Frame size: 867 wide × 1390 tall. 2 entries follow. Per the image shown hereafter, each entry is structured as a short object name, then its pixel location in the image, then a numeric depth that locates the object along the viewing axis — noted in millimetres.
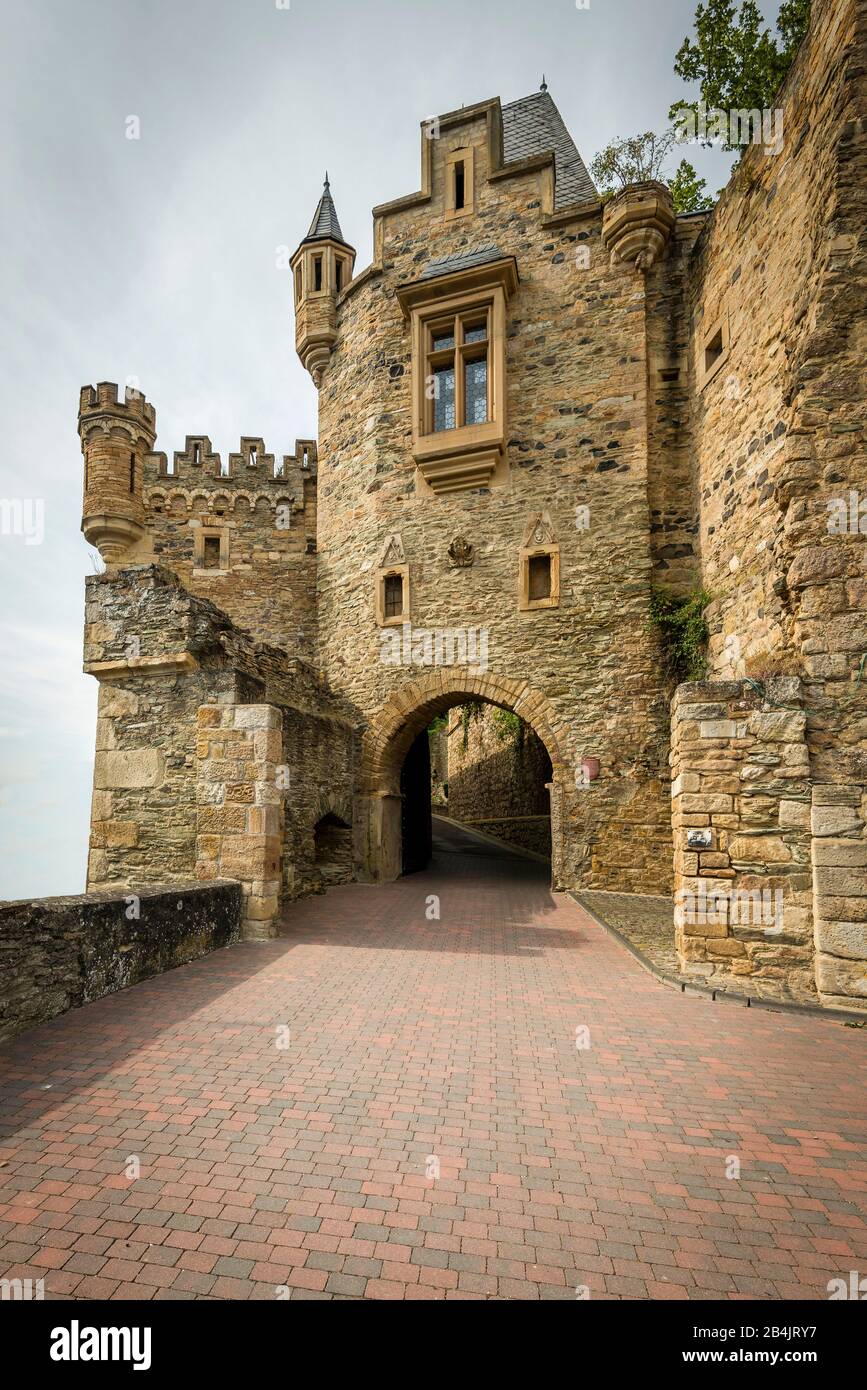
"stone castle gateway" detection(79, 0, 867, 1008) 5477
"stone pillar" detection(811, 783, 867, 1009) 4984
